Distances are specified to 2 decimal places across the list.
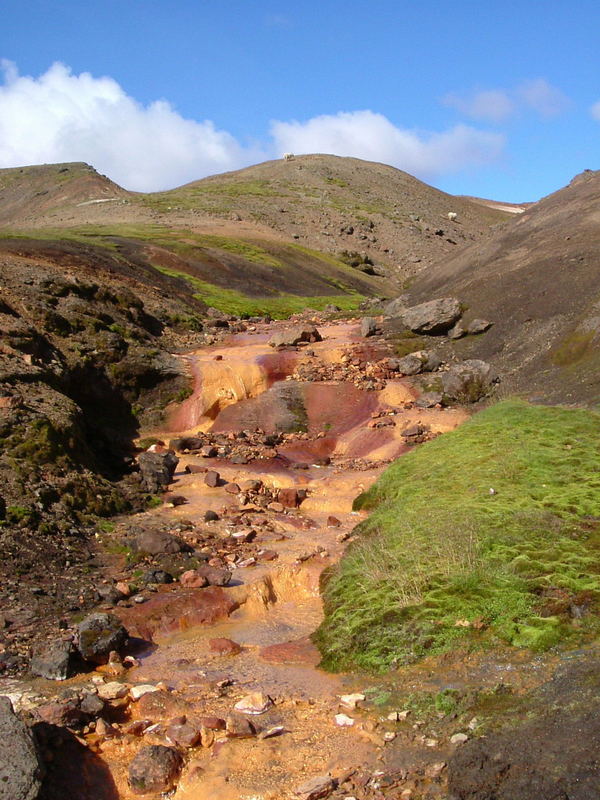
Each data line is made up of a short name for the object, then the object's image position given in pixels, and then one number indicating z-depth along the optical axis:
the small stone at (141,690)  8.27
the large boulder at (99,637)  9.13
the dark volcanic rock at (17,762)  6.10
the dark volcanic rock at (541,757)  5.62
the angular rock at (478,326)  26.25
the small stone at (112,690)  8.25
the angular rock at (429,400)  22.22
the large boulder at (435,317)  27.77
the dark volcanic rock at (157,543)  12.62
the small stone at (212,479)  17.17
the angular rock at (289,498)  16.44
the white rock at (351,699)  7.73
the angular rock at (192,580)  11.62
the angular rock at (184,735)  7.26
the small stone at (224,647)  9.68
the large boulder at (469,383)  22.39
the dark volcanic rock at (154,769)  6.74
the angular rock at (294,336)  28.25
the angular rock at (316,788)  6.27
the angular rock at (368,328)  29.41
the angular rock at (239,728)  7.32
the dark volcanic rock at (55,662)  8.64
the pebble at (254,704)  7.86
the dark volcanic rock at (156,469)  16.92
